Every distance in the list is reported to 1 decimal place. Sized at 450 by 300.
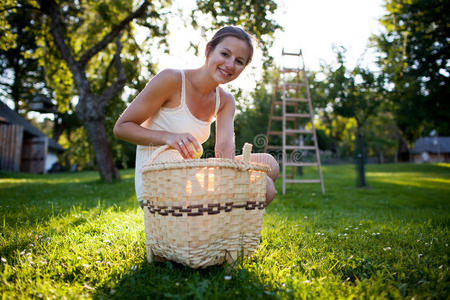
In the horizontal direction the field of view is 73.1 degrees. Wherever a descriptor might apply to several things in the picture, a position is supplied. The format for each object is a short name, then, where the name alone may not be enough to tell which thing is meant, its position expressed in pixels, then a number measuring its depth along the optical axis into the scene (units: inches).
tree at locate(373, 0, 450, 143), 310.3
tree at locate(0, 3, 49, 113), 830.5
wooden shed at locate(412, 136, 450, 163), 1671.4
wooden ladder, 268.5
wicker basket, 59.1
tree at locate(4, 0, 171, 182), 330.6
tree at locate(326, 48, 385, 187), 322.0
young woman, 75.1
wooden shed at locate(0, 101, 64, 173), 606.2
